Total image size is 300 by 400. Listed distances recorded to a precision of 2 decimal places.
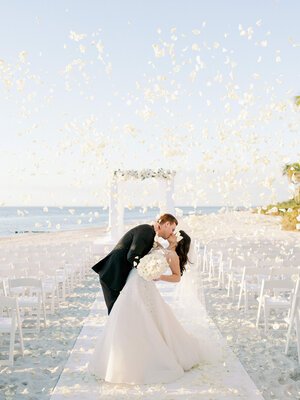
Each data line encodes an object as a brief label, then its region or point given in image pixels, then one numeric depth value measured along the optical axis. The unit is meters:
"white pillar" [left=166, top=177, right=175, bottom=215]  18.34
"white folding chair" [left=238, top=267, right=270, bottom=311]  8.07
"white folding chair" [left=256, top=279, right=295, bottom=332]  6.46
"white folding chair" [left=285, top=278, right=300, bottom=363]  5.64
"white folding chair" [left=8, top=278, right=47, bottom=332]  6.76
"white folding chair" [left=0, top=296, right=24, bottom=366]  5.42
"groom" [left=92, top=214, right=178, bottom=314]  5.10
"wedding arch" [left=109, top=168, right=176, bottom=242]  18.38
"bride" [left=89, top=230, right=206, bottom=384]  4.84
